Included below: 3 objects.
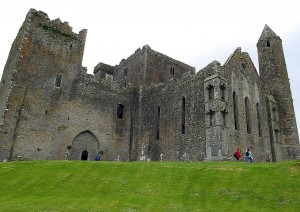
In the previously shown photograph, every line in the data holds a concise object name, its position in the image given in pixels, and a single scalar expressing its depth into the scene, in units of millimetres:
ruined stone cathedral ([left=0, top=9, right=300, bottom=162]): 28553
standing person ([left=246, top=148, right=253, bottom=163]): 24880
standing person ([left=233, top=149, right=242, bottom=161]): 25516
